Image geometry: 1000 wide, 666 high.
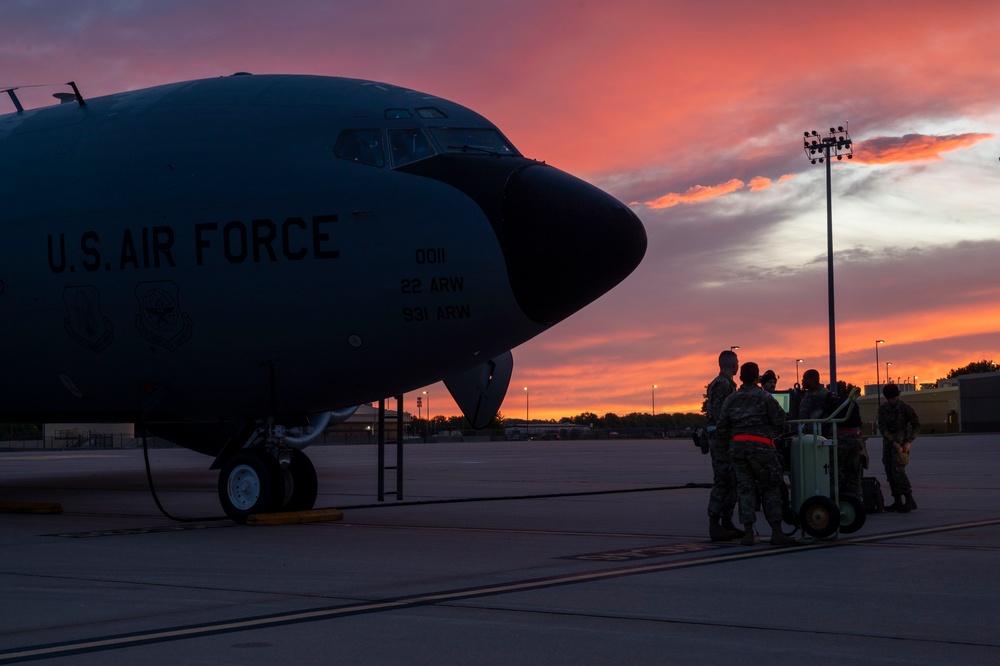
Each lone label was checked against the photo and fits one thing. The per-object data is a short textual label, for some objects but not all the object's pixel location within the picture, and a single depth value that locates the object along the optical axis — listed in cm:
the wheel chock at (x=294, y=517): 1631
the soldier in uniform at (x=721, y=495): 1384
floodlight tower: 6469
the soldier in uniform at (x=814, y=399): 1739
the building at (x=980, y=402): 13038
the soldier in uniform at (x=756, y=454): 1354
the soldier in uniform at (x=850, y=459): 1727
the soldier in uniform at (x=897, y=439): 1880
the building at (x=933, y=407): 14873
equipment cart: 1375
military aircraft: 1521
